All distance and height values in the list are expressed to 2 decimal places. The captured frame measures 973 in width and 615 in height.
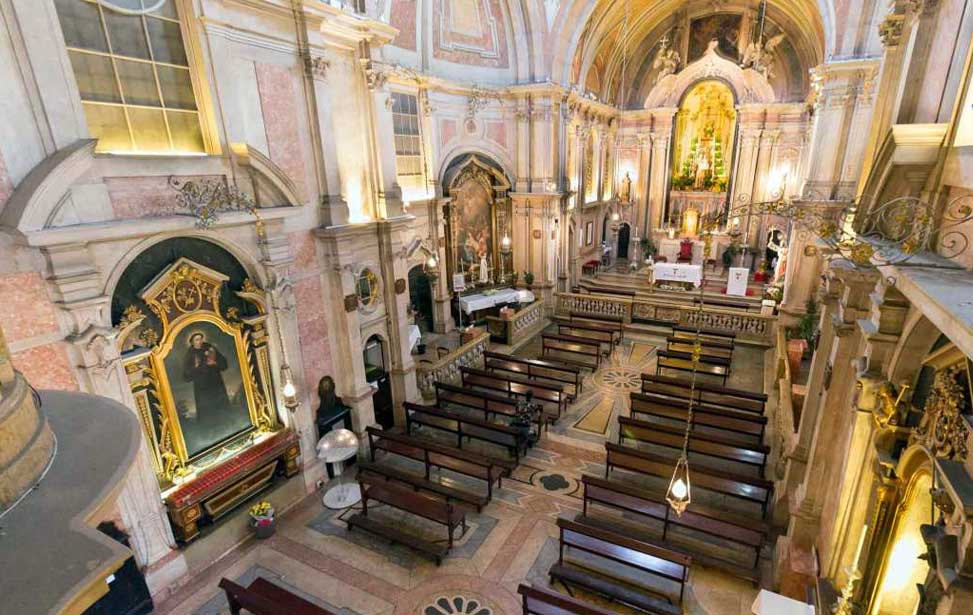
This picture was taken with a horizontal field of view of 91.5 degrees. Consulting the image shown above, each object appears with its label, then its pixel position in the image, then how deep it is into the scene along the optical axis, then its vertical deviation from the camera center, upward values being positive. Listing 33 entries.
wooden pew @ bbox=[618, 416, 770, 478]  8.91 -5.33
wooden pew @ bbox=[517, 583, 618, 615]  5.78 -5.21
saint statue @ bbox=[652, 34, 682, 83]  23.38 +4.92
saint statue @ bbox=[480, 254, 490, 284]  17.56 -3.69
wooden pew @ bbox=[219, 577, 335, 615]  6.07 -5.37
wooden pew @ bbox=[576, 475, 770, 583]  6.97 -5.36
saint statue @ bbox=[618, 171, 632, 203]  26.91 -1.51
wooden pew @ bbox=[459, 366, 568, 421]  11.51 -5.34
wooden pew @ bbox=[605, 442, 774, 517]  7.82 -5.29
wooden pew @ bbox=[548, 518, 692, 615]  6.33 -5.46
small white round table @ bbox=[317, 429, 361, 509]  8.15 -4.56
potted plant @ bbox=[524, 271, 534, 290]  18.53 -4.24
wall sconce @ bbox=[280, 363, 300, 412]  7.91 -3.50
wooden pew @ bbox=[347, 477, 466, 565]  7.48 -5.34
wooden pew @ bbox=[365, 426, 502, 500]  8.91 -5.40
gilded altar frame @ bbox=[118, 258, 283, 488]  6.46 -2.42
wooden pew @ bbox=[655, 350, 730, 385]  12.89 -5.55
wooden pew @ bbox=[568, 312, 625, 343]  16.22 -5.30
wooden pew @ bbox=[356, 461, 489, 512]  8.34 -5.49
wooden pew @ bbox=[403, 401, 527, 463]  9.86 -5.54
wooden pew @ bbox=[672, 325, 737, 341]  14.71 -5.22
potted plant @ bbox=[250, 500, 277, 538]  8.00 -5.63
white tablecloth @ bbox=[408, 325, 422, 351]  13.42 -4.56
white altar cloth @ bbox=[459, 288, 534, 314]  16.67 -4.56
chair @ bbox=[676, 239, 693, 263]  24.98 -4.54
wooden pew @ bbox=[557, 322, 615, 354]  15.11 -5.47
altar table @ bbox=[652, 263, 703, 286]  20.34 -4.61
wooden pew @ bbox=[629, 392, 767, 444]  9.66 -5.23
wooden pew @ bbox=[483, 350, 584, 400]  12.55 -5.38
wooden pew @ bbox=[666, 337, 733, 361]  13.74 -5.29
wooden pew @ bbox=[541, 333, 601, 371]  14.44 -5.70
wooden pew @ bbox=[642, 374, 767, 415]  10.64 -5.27
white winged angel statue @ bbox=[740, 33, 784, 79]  21.50 +4.56
